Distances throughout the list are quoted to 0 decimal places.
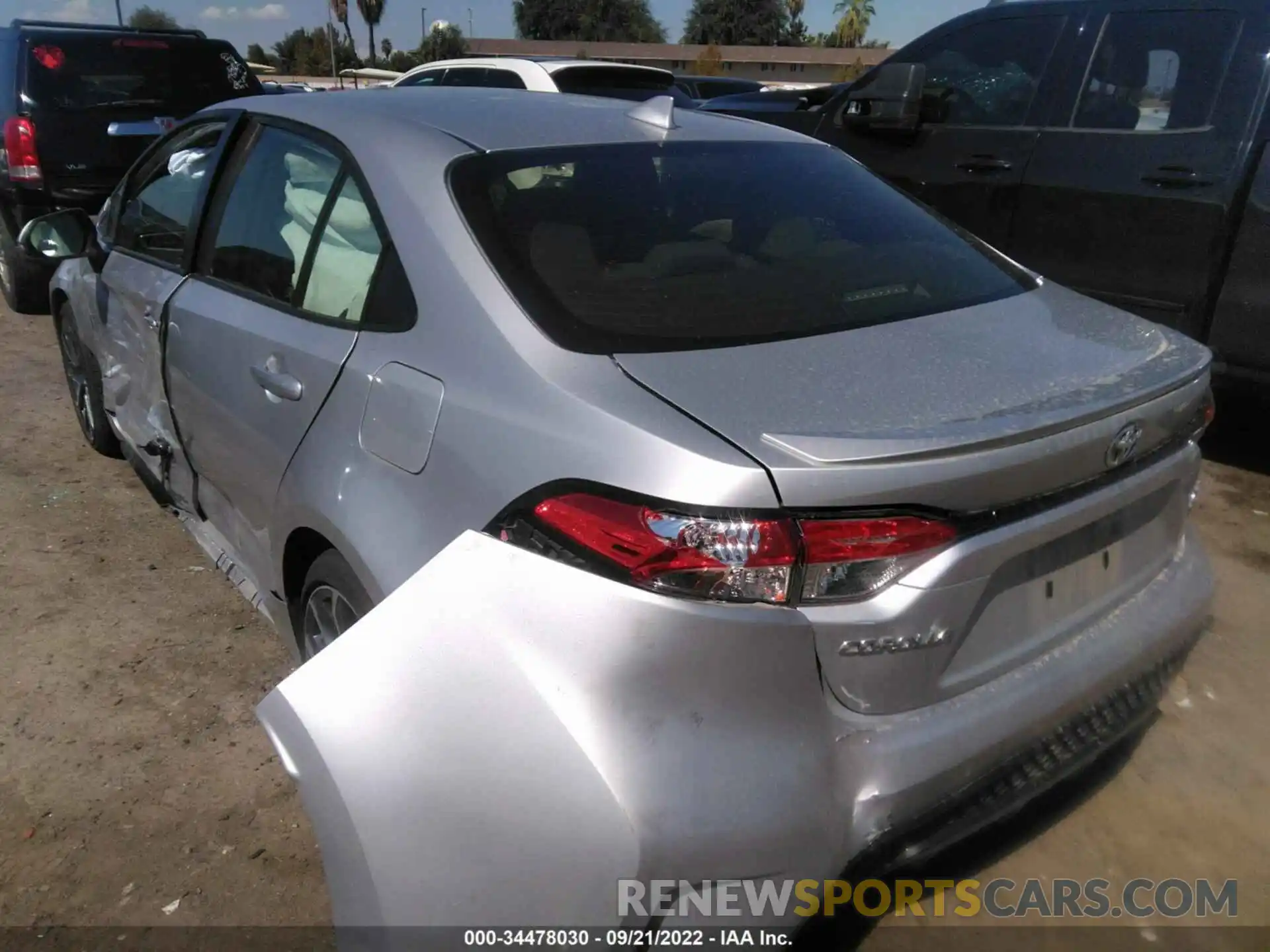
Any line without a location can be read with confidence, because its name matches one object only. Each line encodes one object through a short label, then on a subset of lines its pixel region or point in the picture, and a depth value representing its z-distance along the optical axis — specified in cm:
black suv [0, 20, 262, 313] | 670
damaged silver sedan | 157
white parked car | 773
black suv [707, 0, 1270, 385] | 419
